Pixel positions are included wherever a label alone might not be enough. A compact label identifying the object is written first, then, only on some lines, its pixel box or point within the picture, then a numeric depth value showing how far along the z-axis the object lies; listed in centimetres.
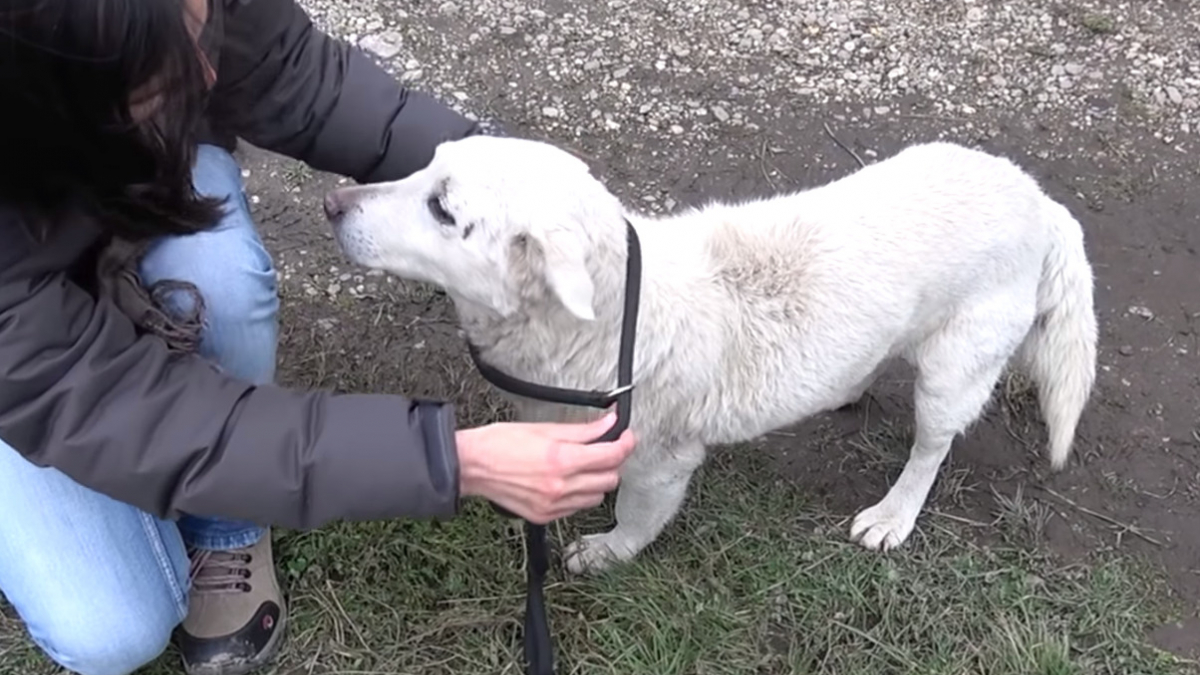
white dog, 220
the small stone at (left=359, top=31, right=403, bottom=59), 394
